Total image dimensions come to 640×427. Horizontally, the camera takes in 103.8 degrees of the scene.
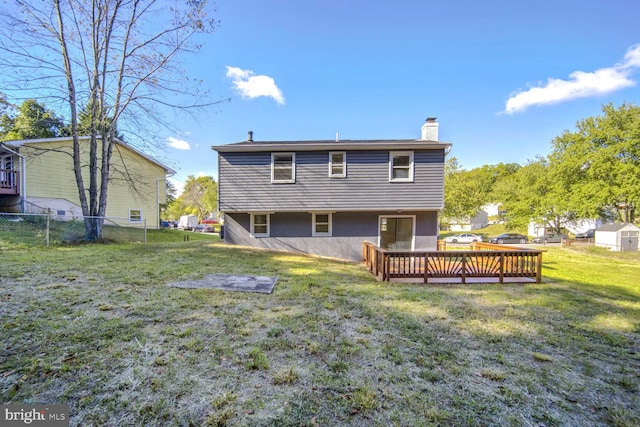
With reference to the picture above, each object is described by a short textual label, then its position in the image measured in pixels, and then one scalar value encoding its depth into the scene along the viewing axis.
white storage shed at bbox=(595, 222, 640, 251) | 20.81
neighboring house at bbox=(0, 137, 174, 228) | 13.81
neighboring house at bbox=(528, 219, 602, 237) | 29.88
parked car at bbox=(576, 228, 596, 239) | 28.84
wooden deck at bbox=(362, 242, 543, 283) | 7.13
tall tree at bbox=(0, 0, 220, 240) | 9.13
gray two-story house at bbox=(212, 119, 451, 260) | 10.16
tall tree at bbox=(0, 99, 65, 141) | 11.86
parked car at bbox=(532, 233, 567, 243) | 25.87
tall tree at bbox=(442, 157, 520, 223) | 29.52
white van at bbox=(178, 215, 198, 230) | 34.47
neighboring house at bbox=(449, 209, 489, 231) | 45.76
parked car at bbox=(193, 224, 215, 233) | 31.70
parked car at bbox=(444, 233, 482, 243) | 26.72
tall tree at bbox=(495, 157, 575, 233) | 26.97
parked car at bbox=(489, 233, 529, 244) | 27.14
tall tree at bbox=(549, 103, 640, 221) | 22.67
